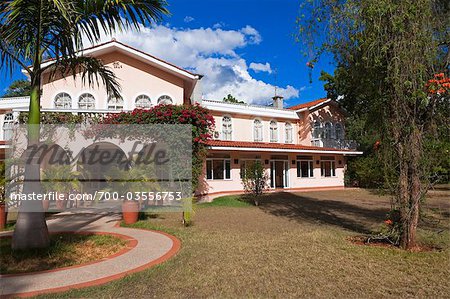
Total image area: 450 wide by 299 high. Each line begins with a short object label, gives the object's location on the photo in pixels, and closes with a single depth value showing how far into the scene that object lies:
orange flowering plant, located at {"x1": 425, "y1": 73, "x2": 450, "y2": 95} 5.90
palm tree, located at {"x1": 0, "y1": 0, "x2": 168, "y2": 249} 5.91
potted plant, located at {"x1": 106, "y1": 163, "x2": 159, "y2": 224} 11.33
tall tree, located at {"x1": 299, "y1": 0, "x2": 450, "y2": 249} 6.22
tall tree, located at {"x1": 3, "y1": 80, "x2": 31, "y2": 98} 37.88
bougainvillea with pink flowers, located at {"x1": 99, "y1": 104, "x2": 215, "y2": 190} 13.25
